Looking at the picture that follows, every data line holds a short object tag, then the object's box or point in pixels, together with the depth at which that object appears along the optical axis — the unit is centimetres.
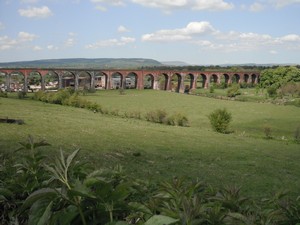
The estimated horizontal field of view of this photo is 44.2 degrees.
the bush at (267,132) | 4463
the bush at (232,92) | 10750
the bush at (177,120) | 5247
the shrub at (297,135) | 4378
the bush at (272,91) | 10491
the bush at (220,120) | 4728
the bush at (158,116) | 5344
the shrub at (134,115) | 5678
